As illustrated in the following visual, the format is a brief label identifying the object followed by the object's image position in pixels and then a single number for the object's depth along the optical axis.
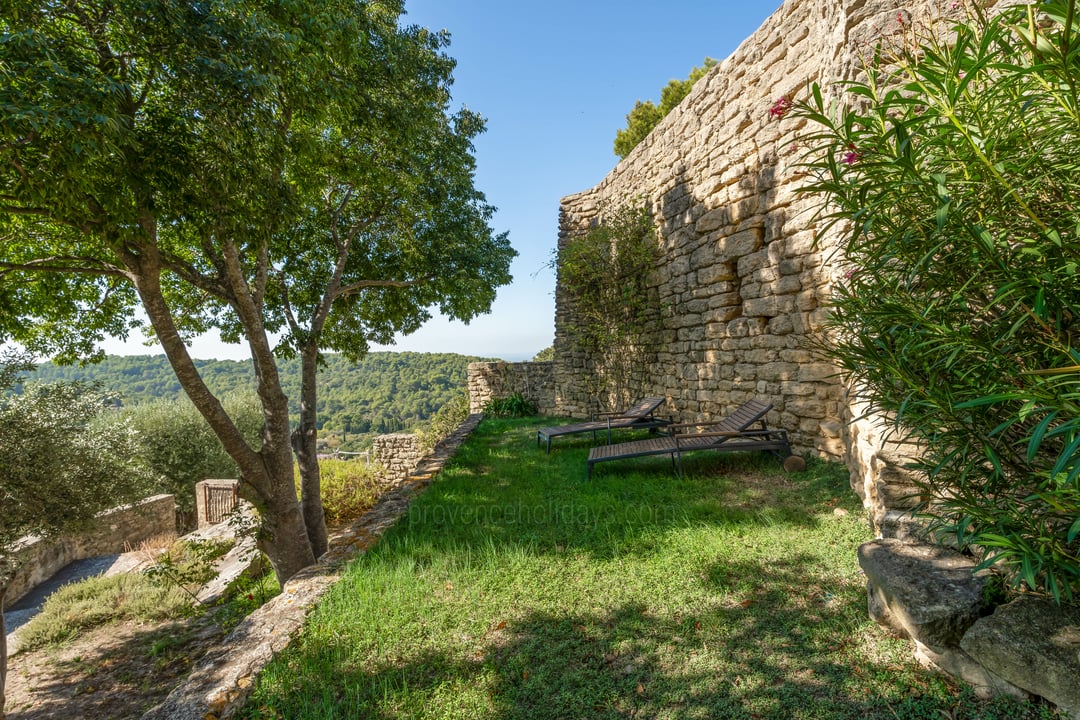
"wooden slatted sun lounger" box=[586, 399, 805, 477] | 4.30
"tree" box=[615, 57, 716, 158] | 13.54
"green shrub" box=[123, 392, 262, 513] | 15.46
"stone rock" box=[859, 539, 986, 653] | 1.54
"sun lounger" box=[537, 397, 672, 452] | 6.33
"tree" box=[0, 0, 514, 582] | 2.80
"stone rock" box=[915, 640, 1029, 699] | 1.43
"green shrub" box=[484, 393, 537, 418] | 11.44
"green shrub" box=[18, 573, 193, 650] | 6.00
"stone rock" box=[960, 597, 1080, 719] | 1.26
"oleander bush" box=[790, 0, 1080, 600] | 1.10
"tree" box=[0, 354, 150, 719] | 5.25
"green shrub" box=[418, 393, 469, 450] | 11.66
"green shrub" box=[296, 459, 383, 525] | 8.68
